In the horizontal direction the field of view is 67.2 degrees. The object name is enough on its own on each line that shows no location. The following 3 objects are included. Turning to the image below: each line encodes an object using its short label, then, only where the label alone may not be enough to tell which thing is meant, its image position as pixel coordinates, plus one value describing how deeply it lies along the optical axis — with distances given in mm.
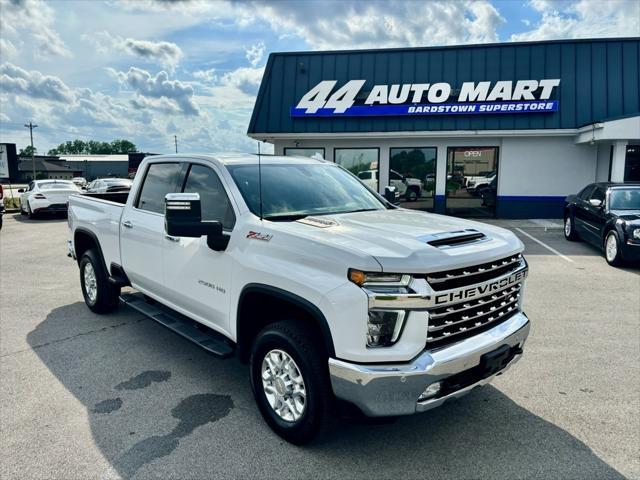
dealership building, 15570
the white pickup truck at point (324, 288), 2701
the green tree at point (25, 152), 116906
